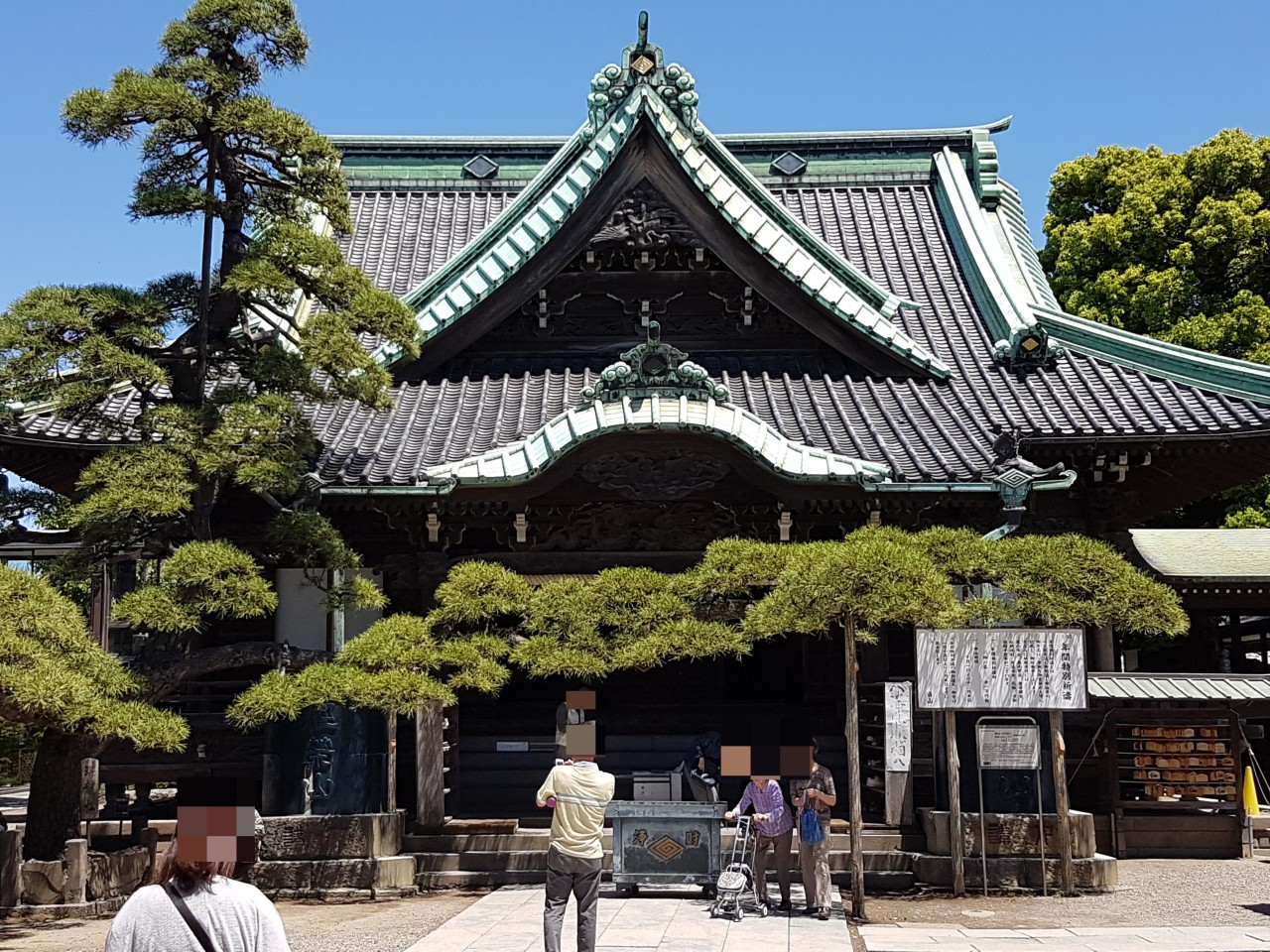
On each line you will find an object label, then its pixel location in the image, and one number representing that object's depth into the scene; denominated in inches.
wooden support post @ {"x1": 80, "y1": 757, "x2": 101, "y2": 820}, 537.0
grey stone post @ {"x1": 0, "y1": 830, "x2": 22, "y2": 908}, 414.0
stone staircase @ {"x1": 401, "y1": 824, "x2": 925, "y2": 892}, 506.9
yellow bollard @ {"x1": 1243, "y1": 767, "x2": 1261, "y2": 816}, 647.1
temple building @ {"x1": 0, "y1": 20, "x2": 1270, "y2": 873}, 508.4
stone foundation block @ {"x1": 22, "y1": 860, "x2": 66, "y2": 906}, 419.8
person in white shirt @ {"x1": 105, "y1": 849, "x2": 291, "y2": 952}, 146.3
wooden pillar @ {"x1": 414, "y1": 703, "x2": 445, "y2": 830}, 526.0
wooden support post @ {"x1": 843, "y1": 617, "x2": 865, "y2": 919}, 431.8
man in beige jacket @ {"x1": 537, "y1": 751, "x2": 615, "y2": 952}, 316.8
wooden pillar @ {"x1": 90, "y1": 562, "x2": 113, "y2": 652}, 615.1
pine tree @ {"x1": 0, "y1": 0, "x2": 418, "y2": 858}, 430.6
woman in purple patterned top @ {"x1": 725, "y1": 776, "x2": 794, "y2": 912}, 425.7
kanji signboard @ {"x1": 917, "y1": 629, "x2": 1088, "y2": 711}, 467.2
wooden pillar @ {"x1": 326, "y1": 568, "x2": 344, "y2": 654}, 536.1
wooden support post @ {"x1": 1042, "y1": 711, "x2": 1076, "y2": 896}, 469.7
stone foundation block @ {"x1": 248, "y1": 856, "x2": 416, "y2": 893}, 480.7
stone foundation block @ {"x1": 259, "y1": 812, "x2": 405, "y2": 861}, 485.4
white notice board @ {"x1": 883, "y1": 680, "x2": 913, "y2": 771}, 476.1
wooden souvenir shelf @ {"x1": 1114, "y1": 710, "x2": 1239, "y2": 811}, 597.9
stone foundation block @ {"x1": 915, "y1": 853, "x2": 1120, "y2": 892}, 485.7
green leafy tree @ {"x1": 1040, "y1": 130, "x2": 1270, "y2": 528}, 1039.0
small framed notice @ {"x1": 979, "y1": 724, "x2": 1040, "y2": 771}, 502.0
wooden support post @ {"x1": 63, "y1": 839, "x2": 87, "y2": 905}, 426.0
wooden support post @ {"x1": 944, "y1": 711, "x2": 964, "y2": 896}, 478.0
